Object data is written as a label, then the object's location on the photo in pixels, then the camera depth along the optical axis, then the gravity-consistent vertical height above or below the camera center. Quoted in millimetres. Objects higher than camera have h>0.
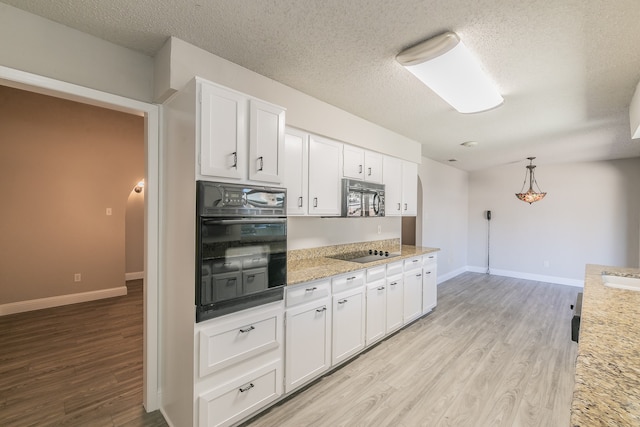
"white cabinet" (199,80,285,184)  1808 +503
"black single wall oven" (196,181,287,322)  1760 -256
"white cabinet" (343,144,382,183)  3314 +570
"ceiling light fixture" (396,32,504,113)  1958 +1094
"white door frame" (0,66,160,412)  2176 -268
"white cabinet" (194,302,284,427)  1778 -1056
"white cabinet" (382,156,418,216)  3961 +360
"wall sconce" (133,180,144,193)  6257 +428
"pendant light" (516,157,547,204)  5605 +312
